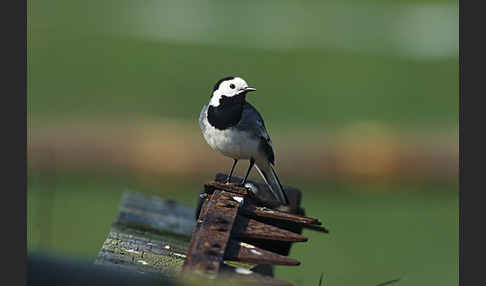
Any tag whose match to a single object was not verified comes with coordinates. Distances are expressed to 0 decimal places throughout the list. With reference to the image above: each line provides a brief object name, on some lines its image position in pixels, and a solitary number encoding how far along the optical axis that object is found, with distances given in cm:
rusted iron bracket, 514
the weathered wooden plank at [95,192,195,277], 623
